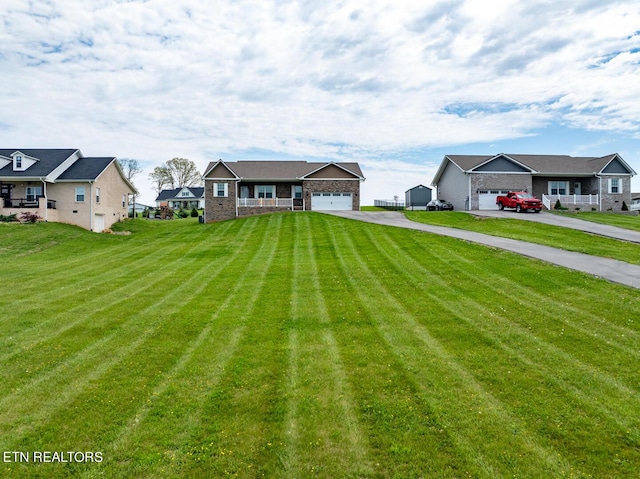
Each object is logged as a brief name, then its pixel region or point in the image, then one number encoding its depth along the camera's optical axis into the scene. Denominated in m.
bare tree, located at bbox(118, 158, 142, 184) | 76.89
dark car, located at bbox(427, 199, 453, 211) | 40.28
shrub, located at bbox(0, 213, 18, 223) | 29.91
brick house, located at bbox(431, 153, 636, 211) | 36.81
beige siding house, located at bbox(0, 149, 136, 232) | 31.28
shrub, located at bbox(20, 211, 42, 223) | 29.78
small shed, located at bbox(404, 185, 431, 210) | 53.22
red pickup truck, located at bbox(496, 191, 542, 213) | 32.34
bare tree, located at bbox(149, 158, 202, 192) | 83.75
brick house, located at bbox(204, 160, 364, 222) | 37.34
